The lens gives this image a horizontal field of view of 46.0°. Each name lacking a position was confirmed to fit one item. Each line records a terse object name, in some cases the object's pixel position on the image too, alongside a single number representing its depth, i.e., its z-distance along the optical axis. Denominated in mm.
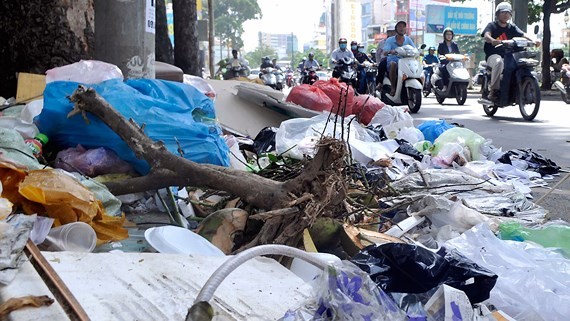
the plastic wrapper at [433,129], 5805
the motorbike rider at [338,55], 14084
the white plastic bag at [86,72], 4137
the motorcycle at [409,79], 10918
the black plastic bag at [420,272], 1949
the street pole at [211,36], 24125
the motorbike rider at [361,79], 14398
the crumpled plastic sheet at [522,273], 2277
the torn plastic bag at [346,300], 1588
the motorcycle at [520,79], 9180
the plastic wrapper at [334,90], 6505
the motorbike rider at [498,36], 9842
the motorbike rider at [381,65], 12039
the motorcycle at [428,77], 17828
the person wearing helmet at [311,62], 21156
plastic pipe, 1435
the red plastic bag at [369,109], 6588
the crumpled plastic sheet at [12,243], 1874
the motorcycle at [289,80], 32781
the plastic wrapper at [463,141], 5031
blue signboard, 52125
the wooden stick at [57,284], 1662
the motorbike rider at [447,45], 14898
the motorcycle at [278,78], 21933
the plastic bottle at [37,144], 3373
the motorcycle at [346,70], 13969
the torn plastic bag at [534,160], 5098
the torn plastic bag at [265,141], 4914
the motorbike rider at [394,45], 11516
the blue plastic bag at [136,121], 3537
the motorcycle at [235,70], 21422
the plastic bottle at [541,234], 2988
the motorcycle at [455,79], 13102
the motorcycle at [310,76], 17234
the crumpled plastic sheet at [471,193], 3555
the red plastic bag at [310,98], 6258
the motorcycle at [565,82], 13605
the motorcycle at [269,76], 20142
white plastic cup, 2488
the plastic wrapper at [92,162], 3436
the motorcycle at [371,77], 14312
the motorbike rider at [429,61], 18797
